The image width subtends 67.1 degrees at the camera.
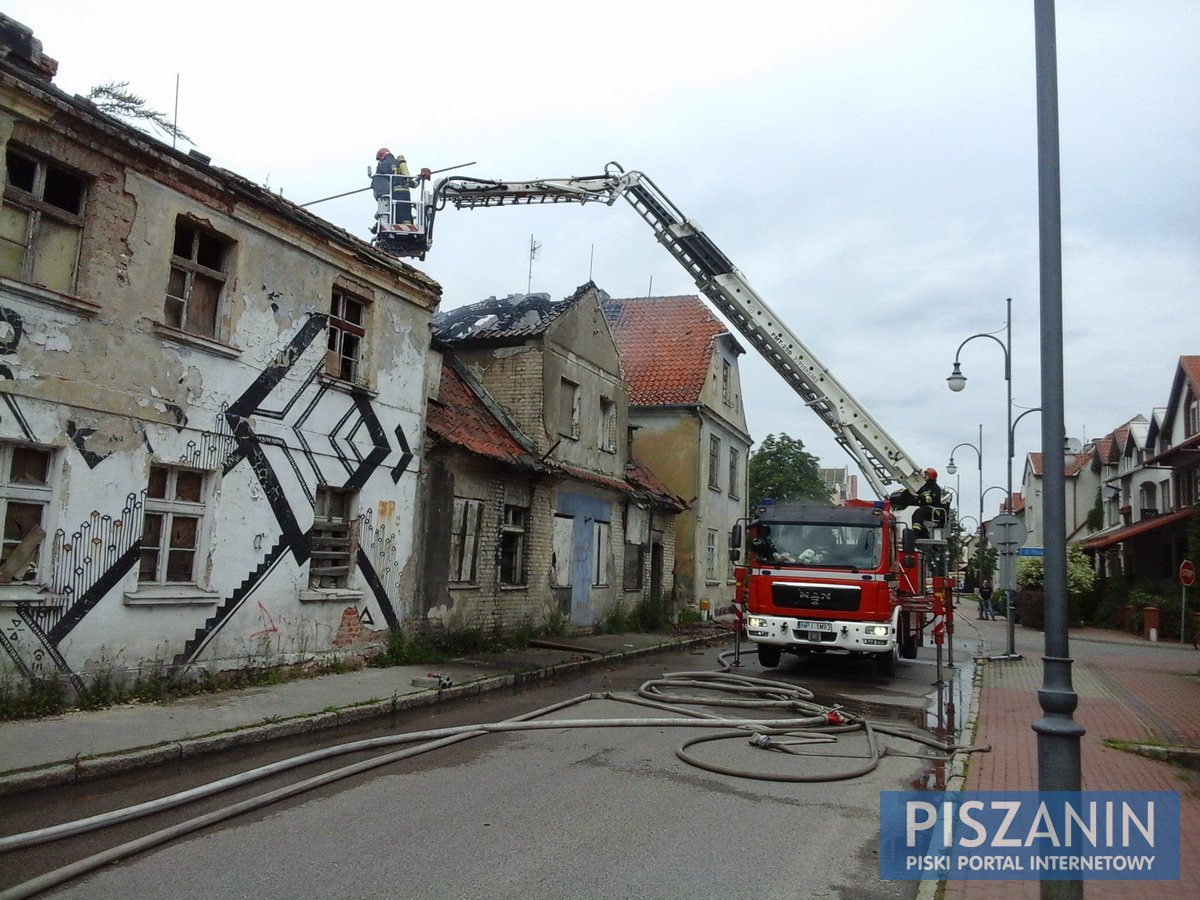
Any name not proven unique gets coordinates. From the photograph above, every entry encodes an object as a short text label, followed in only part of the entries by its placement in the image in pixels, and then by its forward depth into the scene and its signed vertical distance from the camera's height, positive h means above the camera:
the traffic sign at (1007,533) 17.39 +0.92
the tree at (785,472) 44.56 +4.93
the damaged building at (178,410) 8.89 +1.58
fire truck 14.05 +0.80
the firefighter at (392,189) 18.58 +7.43
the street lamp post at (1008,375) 21.92 +5.10
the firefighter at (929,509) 14.43 +1.09
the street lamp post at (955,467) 37.27 +4.83
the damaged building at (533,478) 15.50 +1.65
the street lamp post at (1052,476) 4.42 +0.56
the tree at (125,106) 11.33 +5.44
